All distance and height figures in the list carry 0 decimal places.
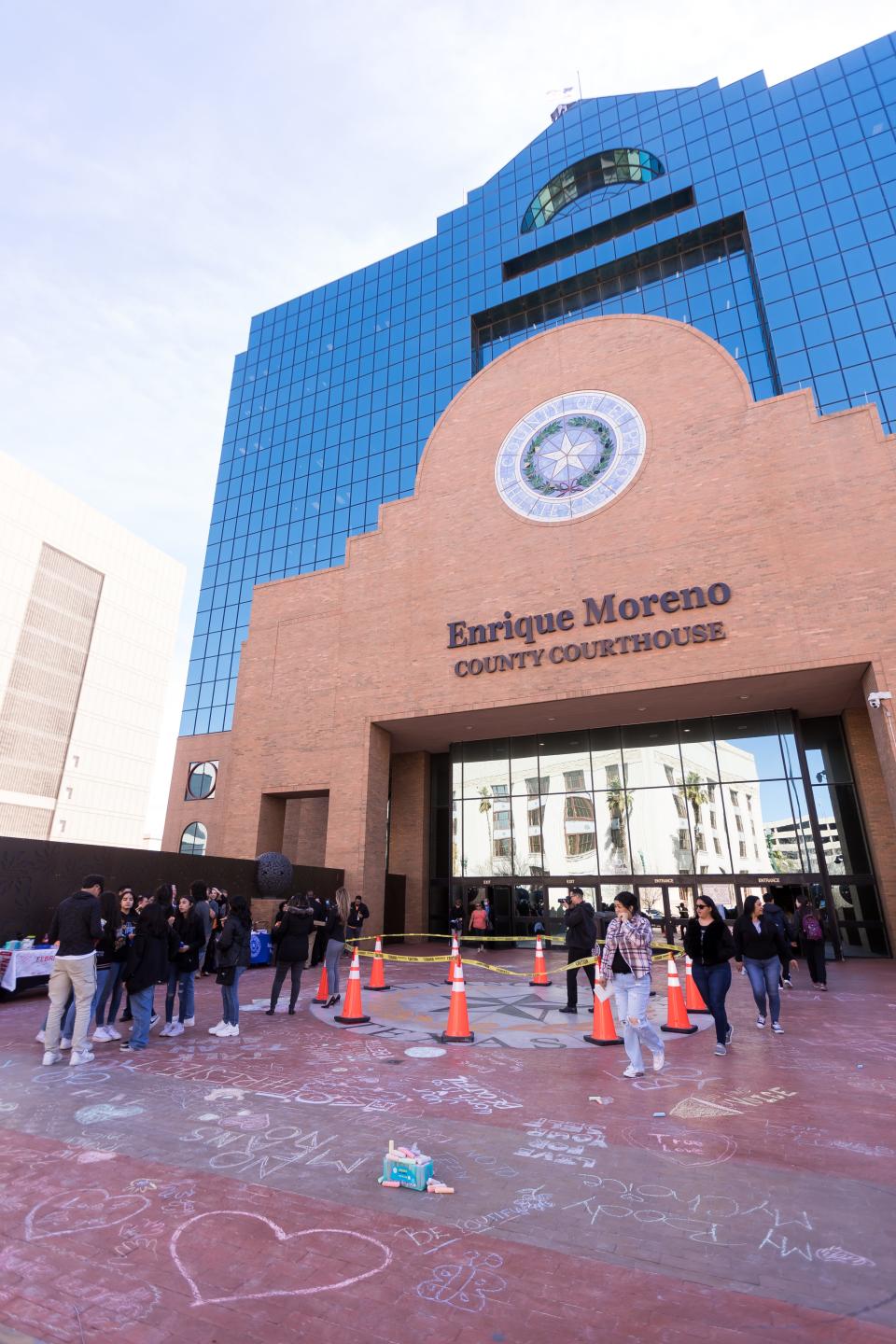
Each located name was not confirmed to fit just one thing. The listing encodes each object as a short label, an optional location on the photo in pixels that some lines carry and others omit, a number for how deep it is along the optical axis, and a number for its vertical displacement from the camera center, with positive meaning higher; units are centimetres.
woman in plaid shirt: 716 -71
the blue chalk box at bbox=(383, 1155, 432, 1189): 424 -163
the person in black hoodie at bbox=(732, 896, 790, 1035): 908 -59
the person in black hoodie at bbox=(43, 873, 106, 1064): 761 -57
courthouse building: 2011 +803
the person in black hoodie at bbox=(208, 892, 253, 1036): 906 -72
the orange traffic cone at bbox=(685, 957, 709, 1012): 1108 -152
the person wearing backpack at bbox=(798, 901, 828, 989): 1350 -76
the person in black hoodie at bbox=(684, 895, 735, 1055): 824 -60
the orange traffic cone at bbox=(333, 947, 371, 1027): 1004 -145
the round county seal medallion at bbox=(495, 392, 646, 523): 2328 +1545
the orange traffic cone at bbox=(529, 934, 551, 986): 1438 -132
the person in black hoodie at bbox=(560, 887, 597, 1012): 1022 -33
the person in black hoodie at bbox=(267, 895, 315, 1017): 1012 -44
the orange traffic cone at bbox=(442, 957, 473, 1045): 895 -148
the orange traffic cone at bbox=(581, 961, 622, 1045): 874 -152
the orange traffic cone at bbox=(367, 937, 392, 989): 1375 -137
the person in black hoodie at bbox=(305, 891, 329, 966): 1360 -48
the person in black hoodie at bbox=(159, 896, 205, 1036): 923 -75
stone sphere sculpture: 2152 +92
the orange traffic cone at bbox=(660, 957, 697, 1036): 942 -149
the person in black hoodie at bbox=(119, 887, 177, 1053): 830 -73
